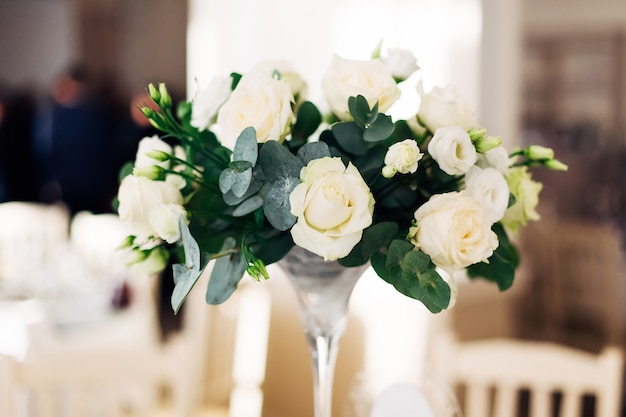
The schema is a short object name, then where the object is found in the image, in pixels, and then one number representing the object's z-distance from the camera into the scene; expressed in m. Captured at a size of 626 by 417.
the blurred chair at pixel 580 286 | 3.40
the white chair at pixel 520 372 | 1.45
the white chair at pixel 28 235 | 2.89
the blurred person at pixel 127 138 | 5.68
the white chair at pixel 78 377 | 1.34
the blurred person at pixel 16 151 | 6.23
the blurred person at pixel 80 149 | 5.35
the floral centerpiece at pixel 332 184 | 0.77
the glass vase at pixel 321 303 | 0.91
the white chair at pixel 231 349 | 2.06
